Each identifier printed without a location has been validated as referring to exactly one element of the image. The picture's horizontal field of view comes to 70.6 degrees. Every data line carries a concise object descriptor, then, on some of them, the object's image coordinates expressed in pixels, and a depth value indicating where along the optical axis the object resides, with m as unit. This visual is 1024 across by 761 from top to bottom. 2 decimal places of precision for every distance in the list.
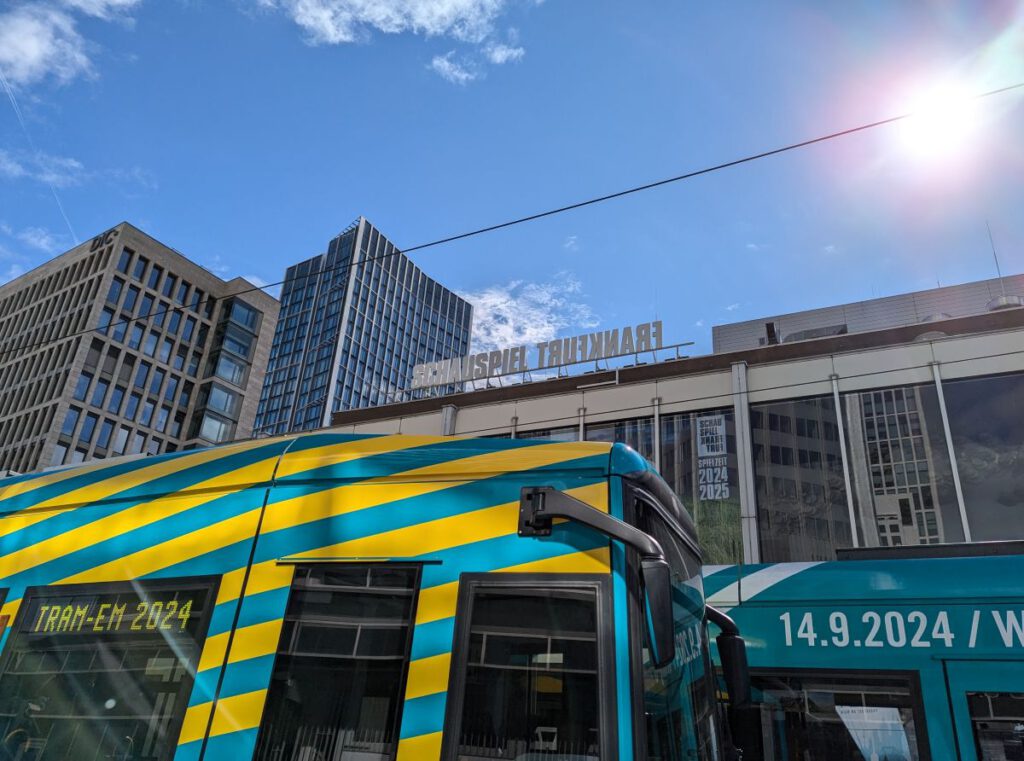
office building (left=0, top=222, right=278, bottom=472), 57.22
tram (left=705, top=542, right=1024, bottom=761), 5.17
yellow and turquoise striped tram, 2.90
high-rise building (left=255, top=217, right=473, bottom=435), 103.31
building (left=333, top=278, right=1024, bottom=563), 17.20
